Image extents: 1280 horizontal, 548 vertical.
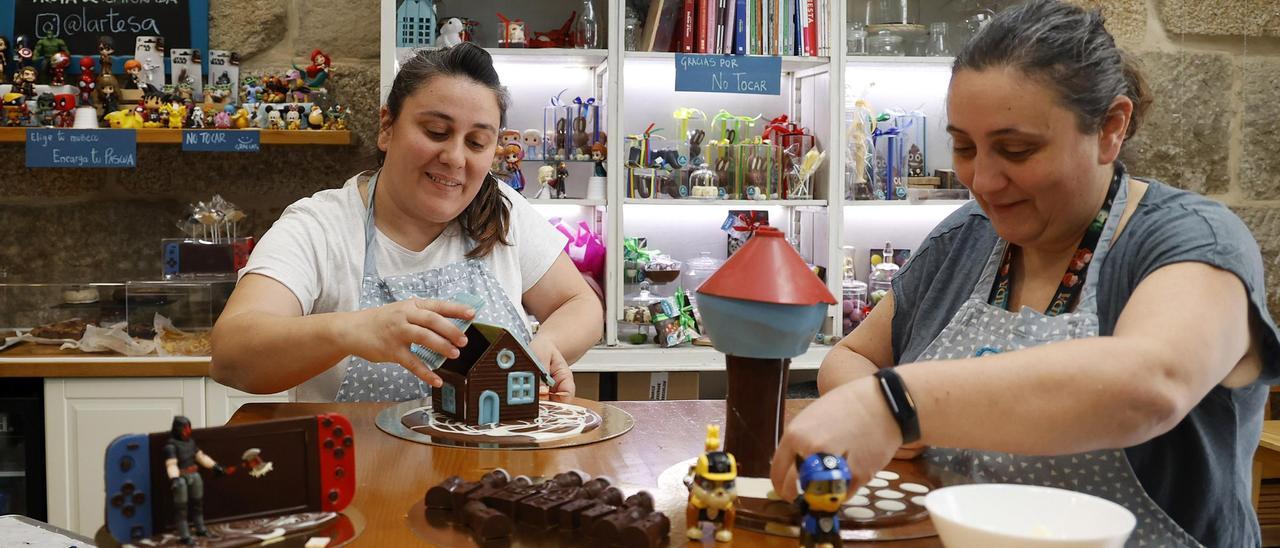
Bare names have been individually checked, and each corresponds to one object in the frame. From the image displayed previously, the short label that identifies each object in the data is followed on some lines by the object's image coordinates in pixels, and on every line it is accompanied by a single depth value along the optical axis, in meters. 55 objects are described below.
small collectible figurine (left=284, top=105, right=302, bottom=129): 3.28
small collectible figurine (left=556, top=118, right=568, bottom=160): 3.37
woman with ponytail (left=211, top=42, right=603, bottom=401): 1.85
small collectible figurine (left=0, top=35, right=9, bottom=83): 3.26
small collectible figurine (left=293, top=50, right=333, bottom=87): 3.33
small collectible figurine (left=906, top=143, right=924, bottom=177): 3.57
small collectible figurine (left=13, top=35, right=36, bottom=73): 3.27
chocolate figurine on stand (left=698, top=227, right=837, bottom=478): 1.23
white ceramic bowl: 0.87
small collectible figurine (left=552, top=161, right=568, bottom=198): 3.33
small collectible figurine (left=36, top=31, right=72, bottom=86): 3.29
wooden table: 1.20
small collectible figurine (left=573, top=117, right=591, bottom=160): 3.35
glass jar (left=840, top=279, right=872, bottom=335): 3.54
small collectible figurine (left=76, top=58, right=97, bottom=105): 3.27
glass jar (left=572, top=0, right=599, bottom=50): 3.29
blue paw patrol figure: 1.00
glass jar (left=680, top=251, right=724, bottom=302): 3.53
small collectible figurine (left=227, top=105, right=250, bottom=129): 3.23
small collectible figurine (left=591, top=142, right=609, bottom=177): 3.31
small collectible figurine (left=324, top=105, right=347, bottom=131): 3.33
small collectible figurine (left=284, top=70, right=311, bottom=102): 3.33
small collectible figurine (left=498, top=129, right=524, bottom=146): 3.33
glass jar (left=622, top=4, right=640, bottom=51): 3.31
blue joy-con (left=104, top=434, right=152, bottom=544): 1.07
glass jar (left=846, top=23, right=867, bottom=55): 3.49
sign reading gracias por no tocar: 3.24
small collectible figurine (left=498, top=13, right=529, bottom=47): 3.25
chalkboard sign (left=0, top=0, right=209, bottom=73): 3.35
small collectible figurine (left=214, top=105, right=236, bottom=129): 3.22
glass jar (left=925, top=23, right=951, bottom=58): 3.54
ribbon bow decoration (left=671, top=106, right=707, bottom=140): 3.50
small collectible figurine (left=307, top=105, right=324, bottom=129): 3.27
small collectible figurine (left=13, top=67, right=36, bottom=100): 3.21
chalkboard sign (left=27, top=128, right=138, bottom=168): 3.13
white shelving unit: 3.26
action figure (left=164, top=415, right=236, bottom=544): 1.07
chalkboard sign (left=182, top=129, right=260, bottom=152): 3.15
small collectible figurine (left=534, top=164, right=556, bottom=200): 3.30
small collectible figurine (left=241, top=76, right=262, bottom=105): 3.31
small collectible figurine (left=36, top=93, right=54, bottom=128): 3.18
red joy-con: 1.20
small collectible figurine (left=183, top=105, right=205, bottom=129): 3.21
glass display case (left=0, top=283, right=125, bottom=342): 3.04
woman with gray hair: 1.08
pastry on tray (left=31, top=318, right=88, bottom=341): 2.99
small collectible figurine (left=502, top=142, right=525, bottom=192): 3.26
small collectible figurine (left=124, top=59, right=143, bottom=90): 3.29
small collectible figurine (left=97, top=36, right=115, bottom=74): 3.29
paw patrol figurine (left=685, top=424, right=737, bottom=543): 1.10
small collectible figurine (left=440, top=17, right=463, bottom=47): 3.22
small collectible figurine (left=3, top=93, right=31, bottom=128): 3.14
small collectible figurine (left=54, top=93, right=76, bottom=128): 3.19
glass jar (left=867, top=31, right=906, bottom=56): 3.50
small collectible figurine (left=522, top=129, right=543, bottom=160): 3.37
